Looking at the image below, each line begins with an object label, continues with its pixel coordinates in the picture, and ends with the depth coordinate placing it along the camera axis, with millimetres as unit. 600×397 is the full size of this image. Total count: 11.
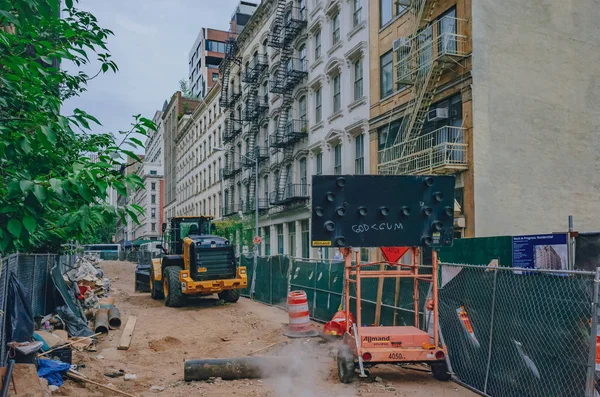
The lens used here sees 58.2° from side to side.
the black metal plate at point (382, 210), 7832
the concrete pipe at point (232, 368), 8445
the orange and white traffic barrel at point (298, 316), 11797
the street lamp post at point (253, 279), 21394
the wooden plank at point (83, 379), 7790
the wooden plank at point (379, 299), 9240
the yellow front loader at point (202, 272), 17062
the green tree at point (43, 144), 4195
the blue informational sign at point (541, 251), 12297
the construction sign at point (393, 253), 8508
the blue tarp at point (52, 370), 7551
